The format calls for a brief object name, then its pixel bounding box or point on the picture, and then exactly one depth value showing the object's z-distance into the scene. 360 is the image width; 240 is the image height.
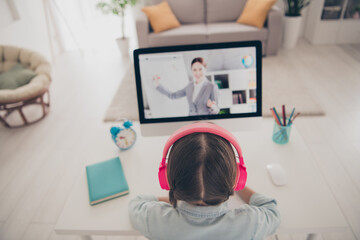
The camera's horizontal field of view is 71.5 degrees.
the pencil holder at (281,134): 1.09
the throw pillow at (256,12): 3.22
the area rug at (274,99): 2.45
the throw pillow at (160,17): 3.43
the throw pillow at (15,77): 2.42
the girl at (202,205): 0.61
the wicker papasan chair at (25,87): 2.28
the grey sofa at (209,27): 3.29
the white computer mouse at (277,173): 0.93
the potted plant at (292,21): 3.51
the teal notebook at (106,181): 0.91
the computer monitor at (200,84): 0.98
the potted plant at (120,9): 3.50
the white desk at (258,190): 0.81
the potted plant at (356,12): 3.48
